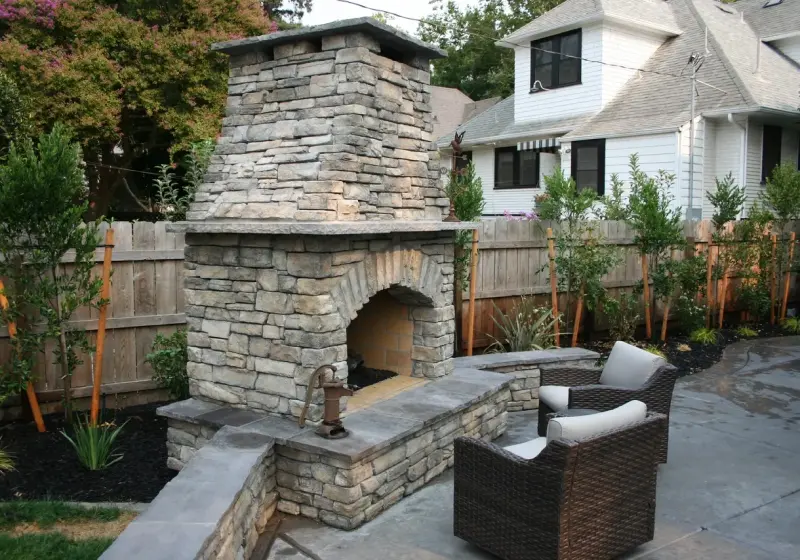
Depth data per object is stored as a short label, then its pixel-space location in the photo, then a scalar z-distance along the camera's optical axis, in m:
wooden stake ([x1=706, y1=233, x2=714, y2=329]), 10.66
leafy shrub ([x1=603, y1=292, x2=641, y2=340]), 9.50
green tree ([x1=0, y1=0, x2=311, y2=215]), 13.27
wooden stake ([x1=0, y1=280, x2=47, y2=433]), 5.58
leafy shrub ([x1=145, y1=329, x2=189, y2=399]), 6.23
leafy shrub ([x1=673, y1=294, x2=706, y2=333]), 10.28
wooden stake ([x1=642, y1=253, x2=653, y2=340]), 9.73
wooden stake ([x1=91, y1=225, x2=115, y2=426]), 5.77
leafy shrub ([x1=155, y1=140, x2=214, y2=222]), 6.93
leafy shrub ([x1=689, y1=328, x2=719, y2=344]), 10.16
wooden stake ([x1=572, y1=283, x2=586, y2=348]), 8.98
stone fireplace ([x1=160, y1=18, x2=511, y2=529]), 4.67
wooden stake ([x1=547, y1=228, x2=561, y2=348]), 8.73
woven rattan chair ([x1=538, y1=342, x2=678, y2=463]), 5.36
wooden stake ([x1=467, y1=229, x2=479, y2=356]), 7.90
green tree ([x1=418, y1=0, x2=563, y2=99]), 26.81
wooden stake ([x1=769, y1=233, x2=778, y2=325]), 11.65
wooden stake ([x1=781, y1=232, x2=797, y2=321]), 11.85
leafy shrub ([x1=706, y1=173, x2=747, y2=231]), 10.52
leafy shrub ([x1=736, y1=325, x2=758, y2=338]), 10.85
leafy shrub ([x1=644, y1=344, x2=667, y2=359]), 9.06
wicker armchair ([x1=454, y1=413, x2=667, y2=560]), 3.62
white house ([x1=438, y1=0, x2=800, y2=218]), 13.40
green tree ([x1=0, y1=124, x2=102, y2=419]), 5.16
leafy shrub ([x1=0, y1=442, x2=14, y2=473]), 4.93
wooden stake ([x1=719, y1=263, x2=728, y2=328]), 10.95
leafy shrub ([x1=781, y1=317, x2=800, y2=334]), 11.41
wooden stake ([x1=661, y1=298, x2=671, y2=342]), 9.95
